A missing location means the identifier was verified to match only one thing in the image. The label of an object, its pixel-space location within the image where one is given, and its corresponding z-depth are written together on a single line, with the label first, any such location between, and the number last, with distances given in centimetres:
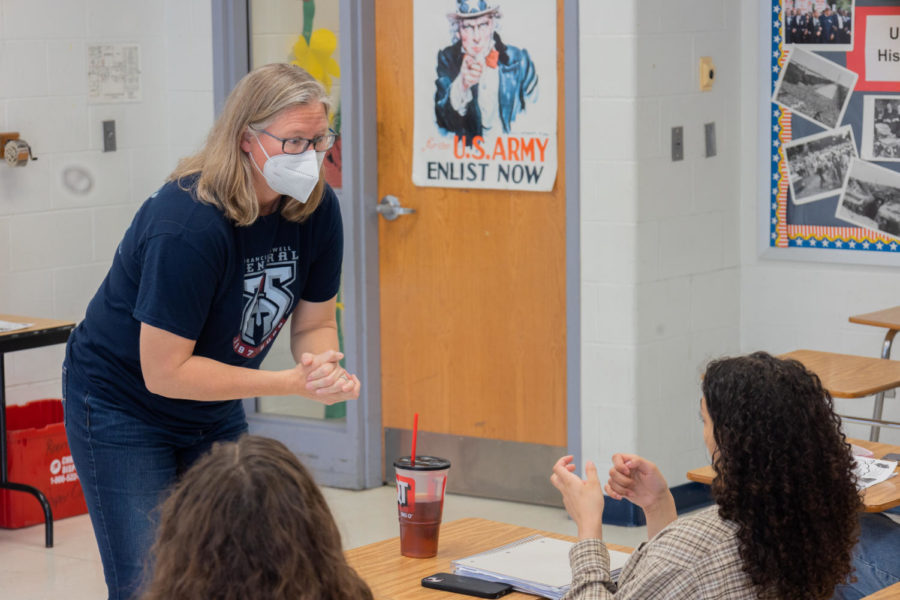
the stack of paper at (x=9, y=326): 639
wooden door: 697
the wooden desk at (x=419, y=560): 315
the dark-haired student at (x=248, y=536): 195
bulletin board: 670
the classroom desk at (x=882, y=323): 610
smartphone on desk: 307
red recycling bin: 689
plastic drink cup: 339
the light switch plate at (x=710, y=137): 698
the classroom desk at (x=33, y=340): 631
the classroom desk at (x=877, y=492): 388
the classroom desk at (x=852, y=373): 539
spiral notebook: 310
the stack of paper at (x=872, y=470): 414
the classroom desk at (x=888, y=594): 308
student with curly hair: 285
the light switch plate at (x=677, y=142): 677
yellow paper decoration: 746
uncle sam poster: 683
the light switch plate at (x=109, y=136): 763
